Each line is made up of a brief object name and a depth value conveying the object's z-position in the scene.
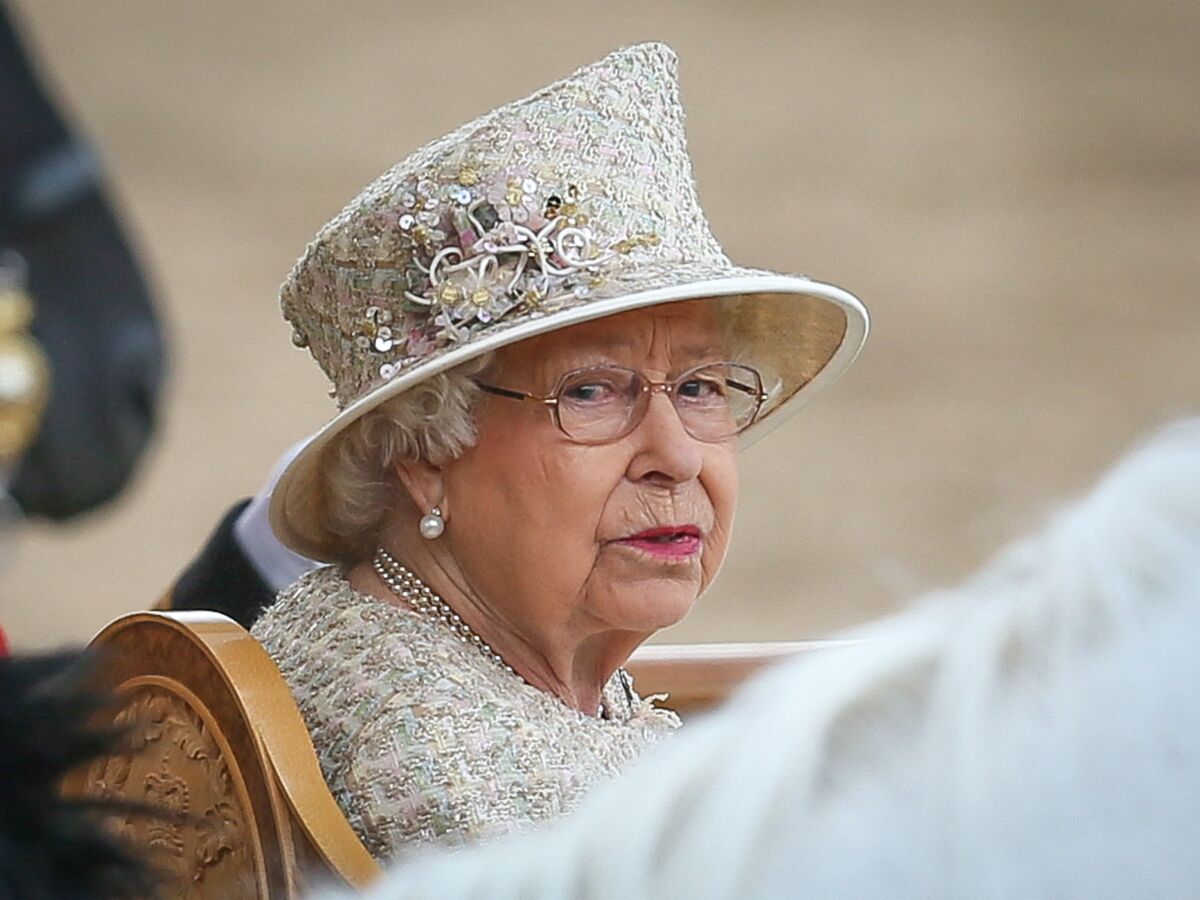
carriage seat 8.92
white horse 6.85
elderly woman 9.04
